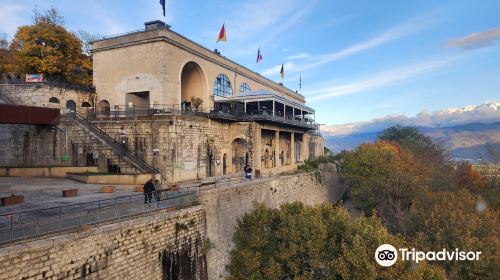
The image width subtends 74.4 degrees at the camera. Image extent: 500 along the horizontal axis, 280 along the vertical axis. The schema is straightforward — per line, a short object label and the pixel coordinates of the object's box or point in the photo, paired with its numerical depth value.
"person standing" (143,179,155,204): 13.98
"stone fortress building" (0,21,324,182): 23.95
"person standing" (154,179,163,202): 14.18
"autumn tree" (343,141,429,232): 30.14
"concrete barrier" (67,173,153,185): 21.22
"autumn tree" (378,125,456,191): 32.94
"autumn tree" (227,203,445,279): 10.76
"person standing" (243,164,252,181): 24.03
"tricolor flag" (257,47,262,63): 45.62
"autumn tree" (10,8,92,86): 32.06
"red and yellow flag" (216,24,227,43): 36.19
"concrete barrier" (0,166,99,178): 22.94
